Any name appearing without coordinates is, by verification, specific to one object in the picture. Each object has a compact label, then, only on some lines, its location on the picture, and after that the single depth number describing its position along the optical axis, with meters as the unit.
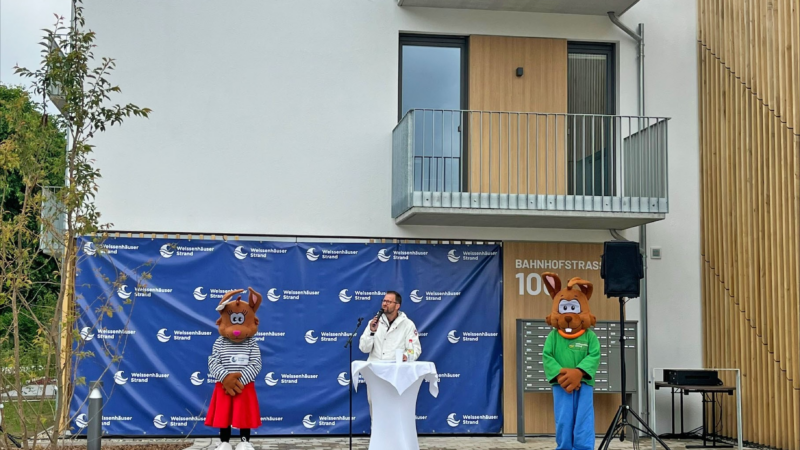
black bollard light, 8.49
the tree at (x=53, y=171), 7.27
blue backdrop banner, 10.91
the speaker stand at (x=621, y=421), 8.78
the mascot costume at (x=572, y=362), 8.98
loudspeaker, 9.28
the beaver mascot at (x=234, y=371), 9.40
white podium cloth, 8.54
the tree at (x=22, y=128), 7.34
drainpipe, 11.55
